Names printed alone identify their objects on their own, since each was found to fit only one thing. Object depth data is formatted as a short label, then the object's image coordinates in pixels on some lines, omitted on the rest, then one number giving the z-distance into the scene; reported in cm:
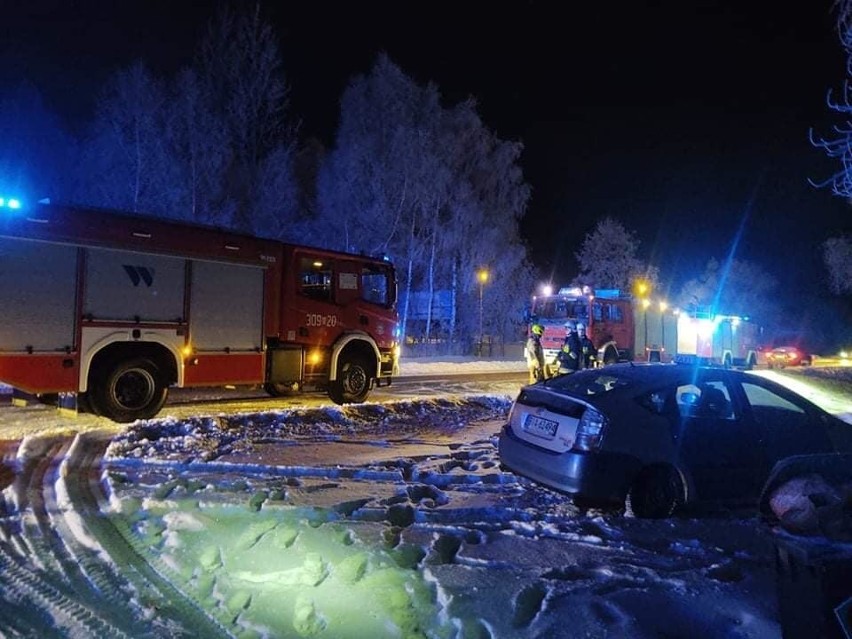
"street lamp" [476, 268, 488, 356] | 3425
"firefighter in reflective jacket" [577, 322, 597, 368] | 1520
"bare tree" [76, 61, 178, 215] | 2733
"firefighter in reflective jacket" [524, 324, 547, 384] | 1645
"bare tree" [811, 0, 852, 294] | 4819
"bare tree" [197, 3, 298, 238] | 3136
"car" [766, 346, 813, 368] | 3788
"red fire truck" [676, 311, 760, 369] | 2734
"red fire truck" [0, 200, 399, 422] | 933
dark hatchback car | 579
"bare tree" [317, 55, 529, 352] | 3403
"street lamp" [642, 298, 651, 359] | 2339
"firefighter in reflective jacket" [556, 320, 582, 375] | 1502
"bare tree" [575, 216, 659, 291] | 5375
